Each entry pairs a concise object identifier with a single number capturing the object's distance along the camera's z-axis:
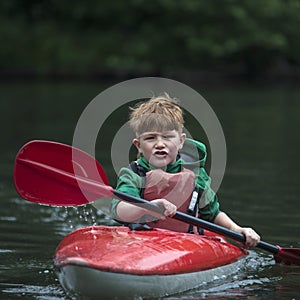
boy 8.63
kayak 7.43
